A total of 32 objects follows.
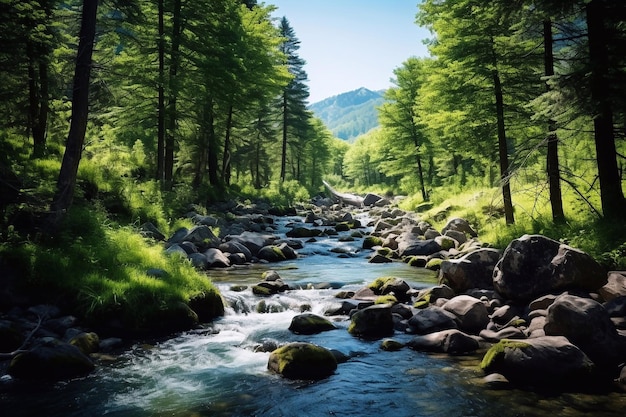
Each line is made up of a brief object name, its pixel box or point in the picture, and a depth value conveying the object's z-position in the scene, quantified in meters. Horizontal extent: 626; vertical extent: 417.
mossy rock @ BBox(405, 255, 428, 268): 16.58
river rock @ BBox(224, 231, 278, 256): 18.30
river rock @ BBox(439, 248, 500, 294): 11.61
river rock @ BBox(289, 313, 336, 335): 9.30
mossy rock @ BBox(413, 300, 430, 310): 10.67
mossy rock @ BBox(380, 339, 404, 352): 8.26
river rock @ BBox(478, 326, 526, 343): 8.10
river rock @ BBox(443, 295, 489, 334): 9.03
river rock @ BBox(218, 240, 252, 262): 17.19
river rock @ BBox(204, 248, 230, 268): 15.52
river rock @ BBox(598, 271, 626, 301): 8.75
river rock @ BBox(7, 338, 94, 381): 6.65
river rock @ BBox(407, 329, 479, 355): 7.99
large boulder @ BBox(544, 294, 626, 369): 6.75
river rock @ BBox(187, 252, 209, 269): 14.38
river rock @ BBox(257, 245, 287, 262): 17.92
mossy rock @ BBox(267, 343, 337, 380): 7.02
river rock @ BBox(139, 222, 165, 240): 15.09
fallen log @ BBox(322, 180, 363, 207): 55.00
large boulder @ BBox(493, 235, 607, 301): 9.14
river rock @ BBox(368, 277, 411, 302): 11.75
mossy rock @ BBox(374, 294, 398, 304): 10.84
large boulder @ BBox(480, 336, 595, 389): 6.37
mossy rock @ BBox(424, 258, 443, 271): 15.73
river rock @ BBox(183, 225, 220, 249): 16.44
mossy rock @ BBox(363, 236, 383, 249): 21.36
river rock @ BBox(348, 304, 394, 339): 9.11
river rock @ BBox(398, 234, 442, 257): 17.75
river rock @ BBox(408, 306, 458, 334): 9.07
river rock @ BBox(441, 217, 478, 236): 19.19
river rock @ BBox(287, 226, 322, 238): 23.86
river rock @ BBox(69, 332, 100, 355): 7.64
